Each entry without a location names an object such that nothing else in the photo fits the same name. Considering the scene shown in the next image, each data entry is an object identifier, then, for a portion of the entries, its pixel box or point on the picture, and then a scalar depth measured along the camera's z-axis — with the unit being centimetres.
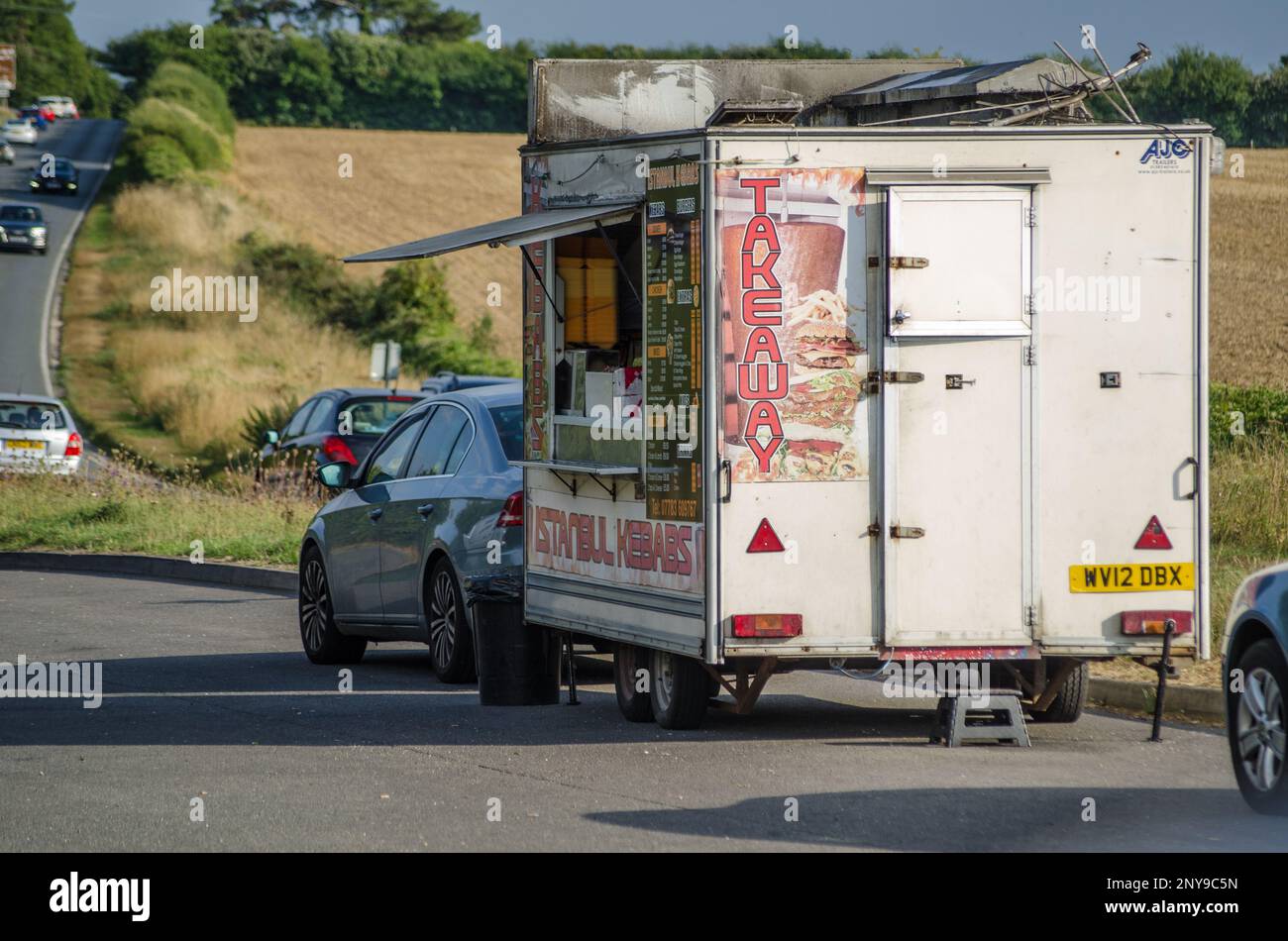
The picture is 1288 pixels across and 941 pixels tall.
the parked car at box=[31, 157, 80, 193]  7944
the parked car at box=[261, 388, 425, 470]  2047
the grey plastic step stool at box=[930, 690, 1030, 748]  948
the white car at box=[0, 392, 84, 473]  2827
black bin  1102
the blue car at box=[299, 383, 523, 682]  1145
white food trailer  916
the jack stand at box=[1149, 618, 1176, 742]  926
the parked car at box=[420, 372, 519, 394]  2025
